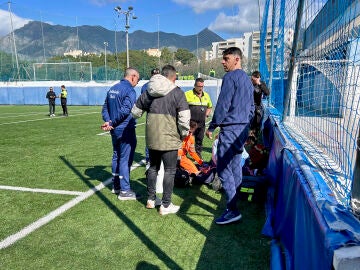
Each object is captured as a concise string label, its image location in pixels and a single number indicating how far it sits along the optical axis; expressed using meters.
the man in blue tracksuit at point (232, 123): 3.69
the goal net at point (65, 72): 32.50
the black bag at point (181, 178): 5.29
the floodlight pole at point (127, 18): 29.05
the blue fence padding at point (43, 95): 27.89
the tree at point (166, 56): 38.81
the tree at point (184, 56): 34.61
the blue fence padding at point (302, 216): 1.51
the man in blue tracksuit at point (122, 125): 4.59
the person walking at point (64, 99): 17.75
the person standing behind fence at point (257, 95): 7.37
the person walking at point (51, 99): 17.66
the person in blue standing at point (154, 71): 5.86
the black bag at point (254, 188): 4.53
